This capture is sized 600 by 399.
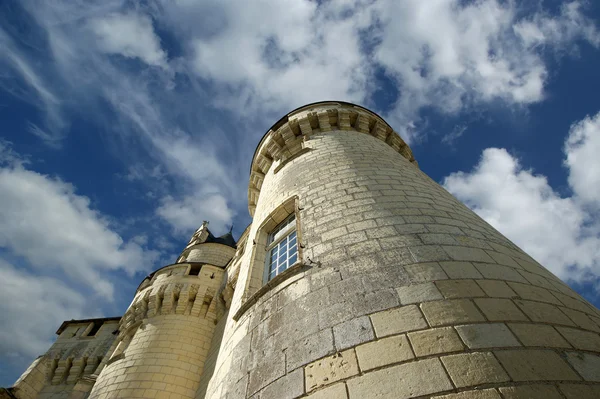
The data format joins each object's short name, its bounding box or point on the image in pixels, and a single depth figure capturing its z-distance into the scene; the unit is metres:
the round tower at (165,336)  8.95
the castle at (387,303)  1.99
